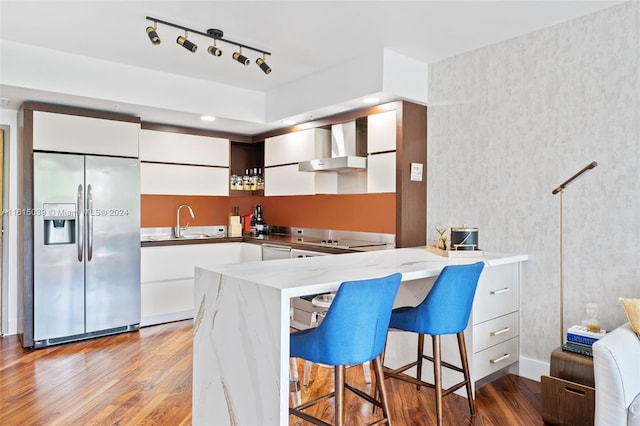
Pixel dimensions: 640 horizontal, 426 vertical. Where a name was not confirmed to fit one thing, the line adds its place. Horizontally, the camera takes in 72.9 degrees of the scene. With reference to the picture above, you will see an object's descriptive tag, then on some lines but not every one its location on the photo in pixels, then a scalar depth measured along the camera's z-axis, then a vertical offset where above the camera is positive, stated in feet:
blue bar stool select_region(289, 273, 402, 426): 5.89 -1.71
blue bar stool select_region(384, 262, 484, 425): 7.53 -1.84
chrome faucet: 17.48 -0.75
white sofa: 6.39 -2.61
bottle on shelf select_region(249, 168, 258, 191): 18.90 +1.17
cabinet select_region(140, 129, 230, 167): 15.97 +2.32
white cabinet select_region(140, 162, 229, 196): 16.06 +1.13
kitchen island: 5.75 -1.76
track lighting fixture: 9.37 +3.91
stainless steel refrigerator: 12.78 -1.24
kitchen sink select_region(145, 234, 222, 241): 16.35 -1.13
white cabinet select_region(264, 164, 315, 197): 15.93 +1.07
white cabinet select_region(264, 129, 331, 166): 15.55 +2.35
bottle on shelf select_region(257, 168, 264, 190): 18.92 +1.13
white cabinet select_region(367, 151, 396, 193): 12.74 +1.11
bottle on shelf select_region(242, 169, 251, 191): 18.86 +1.12
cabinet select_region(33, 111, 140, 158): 12.89 +2.31
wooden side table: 7.87 -3.37
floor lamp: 9.16 -0.37
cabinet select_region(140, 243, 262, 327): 15.05 -2.41
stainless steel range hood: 13.53 +1.98
